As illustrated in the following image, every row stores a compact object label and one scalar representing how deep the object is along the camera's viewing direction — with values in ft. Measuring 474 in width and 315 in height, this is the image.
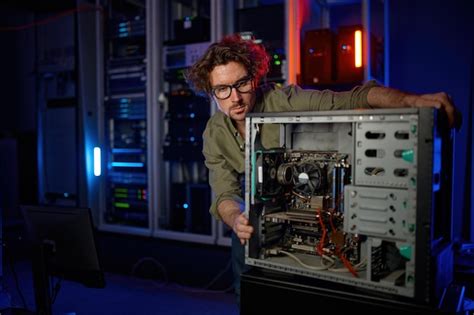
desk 3.42
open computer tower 3.20
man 4.36
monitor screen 4.99
